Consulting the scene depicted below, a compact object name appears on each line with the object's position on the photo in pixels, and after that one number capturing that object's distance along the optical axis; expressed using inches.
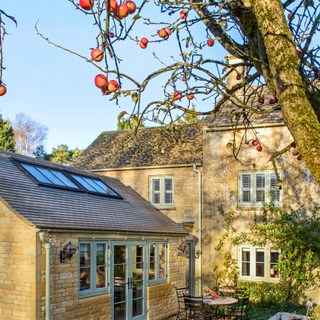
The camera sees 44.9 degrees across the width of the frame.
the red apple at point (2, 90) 106.6
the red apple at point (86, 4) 97.4
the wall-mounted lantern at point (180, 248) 538.3
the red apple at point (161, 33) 191.5
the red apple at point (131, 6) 106.0
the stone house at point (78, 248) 323.6
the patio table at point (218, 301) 412.6
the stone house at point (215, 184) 566.9
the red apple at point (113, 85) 112.3
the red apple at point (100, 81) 110.3
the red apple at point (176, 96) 199.2
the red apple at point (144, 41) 182.9
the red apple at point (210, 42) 220.2
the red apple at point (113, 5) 103.5
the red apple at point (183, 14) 191.3
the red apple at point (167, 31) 191.9
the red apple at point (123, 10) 102.6
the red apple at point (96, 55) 107.7
